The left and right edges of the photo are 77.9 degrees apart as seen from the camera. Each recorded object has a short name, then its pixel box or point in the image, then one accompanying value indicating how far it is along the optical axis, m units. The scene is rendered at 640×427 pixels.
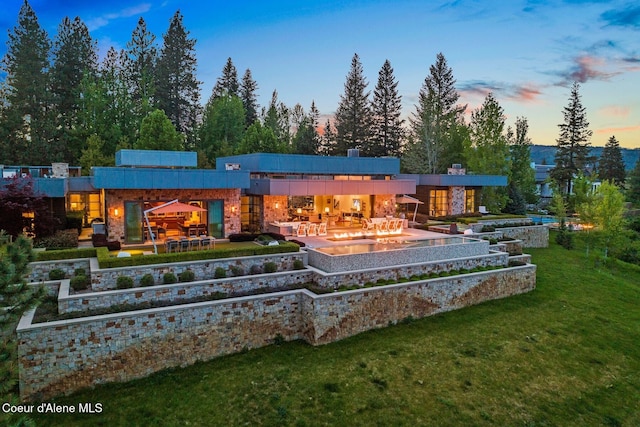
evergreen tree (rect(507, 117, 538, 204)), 44.09
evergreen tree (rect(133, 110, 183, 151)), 32.38
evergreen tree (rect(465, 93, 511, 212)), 35.28
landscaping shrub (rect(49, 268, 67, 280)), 12.71
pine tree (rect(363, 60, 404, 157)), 47.94
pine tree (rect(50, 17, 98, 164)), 35.62
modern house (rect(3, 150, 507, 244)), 16.98
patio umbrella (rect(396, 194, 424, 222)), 24.38
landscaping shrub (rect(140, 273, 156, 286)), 12.26
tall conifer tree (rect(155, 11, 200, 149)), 42.53
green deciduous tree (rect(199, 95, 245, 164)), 42.88
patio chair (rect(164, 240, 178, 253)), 14.99
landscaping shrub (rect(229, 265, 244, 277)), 13.76
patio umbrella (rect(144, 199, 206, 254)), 15.23
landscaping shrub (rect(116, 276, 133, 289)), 11.96
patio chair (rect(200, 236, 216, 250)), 15.51
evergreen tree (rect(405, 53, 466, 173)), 40.91
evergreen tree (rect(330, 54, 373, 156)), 47.59
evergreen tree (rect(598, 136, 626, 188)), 63.59
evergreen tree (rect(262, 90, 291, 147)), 52.12
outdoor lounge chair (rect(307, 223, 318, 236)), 19.31
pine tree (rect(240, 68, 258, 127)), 52.22
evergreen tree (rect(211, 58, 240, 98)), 52.06
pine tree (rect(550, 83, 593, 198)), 47.69
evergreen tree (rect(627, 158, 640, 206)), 51.71
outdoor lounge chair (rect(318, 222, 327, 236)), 19.47
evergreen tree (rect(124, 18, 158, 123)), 40.00
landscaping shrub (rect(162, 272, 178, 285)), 12.53
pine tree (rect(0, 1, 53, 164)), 33.16
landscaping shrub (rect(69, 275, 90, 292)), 11.83
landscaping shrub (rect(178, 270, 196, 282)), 12.79
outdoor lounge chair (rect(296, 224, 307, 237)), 19.20
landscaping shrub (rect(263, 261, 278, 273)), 13.98
